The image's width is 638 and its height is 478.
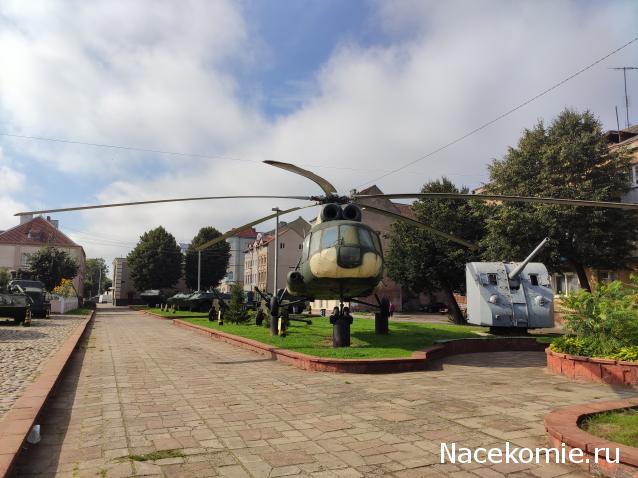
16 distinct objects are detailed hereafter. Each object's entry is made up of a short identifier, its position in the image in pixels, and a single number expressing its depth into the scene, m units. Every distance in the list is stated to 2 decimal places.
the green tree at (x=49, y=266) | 43.41
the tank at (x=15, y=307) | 20.34
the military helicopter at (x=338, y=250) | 9.84
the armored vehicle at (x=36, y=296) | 27.02
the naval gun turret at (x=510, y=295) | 14.51
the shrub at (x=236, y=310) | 20.70
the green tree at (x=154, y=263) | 61.81
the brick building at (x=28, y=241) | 57.09
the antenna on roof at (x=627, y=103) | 25.48
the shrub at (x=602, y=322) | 8.07
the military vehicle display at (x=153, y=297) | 49.42
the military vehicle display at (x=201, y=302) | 34.96
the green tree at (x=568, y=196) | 18.62
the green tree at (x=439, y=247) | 26.92
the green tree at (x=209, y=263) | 65.50
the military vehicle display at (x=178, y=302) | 37.52
